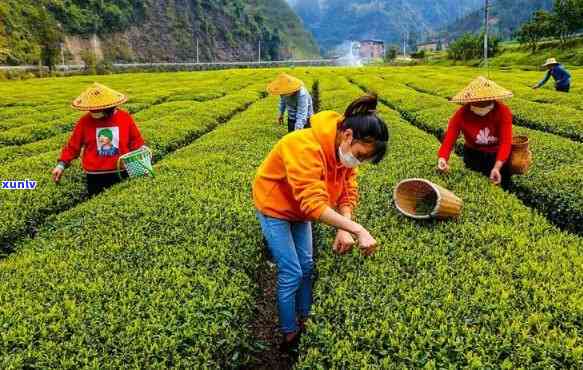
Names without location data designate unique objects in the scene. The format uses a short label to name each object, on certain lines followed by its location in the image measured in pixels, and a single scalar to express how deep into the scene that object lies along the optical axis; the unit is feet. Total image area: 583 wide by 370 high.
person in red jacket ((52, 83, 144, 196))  22.90
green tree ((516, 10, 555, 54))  191.72
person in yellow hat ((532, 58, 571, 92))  68.49
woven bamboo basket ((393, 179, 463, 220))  17.98
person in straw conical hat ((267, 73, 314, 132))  32.96
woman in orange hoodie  11.77
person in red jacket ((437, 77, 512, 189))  22.50
